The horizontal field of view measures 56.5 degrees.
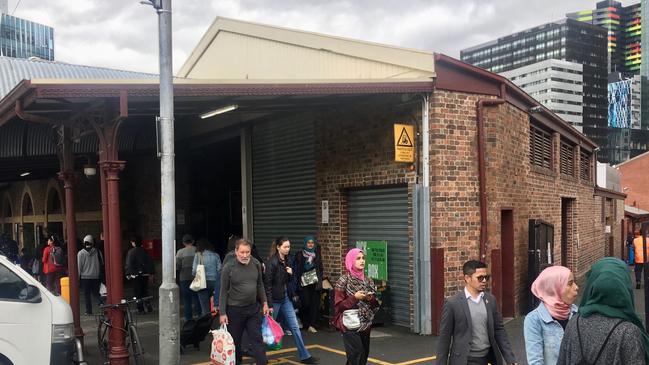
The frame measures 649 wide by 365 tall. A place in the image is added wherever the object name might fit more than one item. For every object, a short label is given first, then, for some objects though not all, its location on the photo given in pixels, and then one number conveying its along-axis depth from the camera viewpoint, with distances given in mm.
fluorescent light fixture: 10075
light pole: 7207
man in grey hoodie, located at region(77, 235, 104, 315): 12969
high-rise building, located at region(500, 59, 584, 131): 141375
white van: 5898
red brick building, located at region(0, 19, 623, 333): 9805
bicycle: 7945
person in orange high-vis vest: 16375
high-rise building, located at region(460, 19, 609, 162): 141375
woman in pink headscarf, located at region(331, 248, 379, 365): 6125
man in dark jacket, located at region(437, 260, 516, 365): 4695
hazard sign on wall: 9922
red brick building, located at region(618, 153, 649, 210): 53547
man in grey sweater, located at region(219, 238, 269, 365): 7207
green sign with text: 10805
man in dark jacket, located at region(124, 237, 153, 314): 13578
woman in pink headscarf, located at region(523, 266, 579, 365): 3883
